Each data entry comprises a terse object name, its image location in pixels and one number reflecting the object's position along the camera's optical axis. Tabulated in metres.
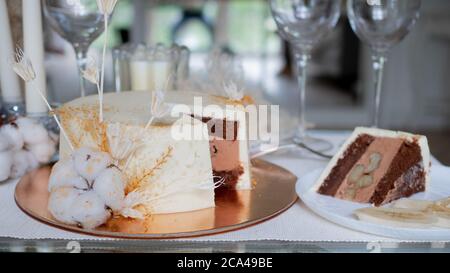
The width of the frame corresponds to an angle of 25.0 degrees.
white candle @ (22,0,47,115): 1.09
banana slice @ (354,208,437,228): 0.93
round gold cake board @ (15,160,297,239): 0.92
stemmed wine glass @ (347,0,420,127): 1.17
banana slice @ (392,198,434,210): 0.96
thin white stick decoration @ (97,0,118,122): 0.95
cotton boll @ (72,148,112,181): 0.93
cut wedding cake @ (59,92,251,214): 0.97
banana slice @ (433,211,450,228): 0.93
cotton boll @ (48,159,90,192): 0.93
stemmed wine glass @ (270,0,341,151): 1.22
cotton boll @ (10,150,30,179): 1.06
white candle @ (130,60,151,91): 1.21
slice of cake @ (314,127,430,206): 1.01
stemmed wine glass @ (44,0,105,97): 1.15
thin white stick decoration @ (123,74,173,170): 0.94
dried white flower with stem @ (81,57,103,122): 0.97
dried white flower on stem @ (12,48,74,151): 0.97
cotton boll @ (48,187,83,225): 0.92
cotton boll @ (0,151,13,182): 1.03
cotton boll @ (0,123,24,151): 1.04
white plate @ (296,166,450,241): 0.92
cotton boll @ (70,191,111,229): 0.92
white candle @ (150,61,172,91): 1.21
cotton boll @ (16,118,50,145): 1.06
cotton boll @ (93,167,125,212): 0.93
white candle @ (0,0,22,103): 1.11
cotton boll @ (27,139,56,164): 1.08
